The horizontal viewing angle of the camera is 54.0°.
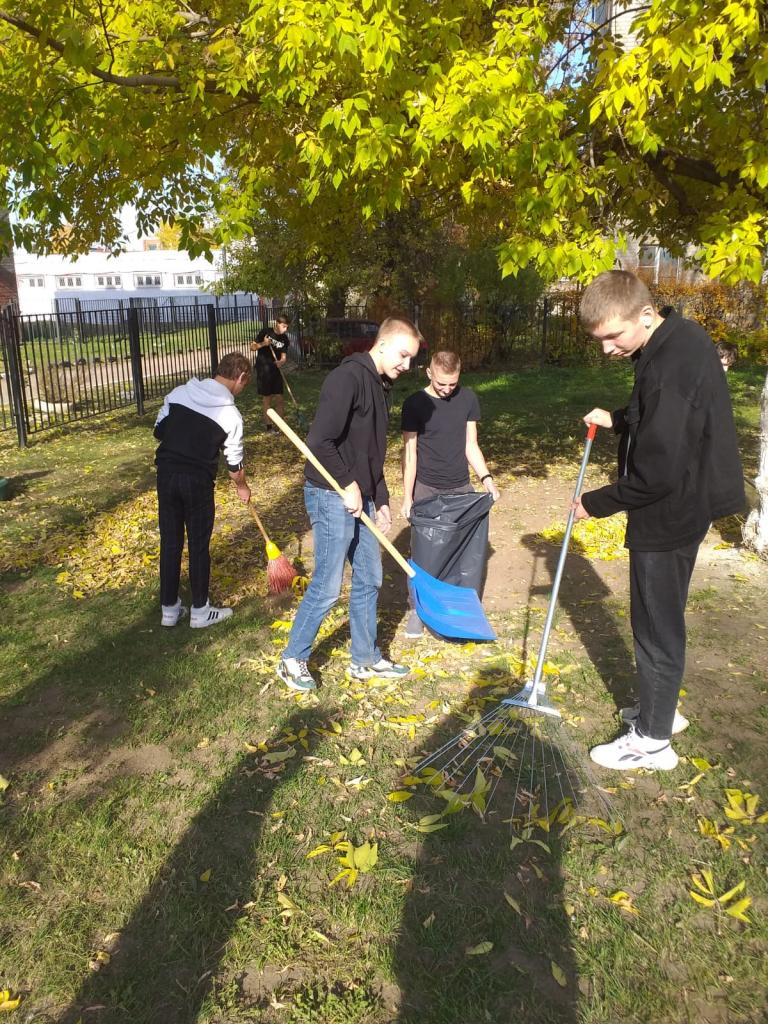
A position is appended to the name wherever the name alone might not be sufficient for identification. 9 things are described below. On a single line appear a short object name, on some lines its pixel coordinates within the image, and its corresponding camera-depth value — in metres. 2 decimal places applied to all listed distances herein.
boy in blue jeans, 3.63
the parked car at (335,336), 19.81
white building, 48.62
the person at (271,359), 11.38
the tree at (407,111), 5.07
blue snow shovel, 3.98
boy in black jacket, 2.94
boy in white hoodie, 4.65
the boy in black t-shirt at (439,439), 4.81
